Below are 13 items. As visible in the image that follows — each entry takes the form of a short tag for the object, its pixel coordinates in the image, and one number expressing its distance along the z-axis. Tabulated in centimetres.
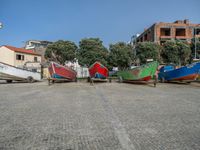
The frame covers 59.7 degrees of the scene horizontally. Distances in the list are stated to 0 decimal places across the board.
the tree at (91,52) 2831
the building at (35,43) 6176
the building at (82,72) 3353
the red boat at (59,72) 1661
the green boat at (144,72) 1466
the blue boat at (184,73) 1480
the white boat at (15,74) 1698
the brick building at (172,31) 4678
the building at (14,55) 3491
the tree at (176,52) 2840
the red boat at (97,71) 1684
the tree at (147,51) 2831
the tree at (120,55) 2745
